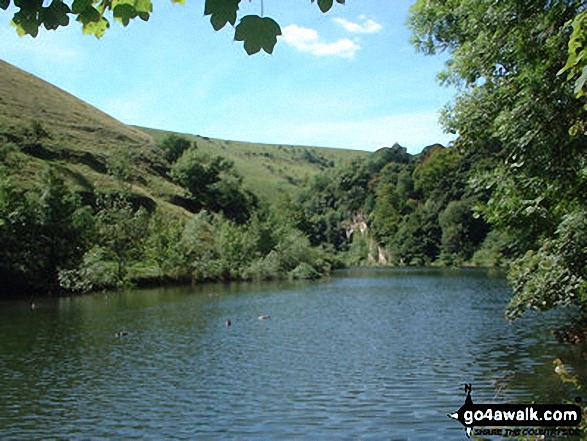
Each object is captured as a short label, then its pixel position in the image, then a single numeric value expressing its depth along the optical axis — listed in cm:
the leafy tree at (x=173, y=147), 13075
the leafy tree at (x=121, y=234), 6662
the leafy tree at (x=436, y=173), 12862
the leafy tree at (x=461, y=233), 12075
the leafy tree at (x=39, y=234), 5228
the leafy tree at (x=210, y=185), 11744
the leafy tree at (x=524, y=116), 1072
